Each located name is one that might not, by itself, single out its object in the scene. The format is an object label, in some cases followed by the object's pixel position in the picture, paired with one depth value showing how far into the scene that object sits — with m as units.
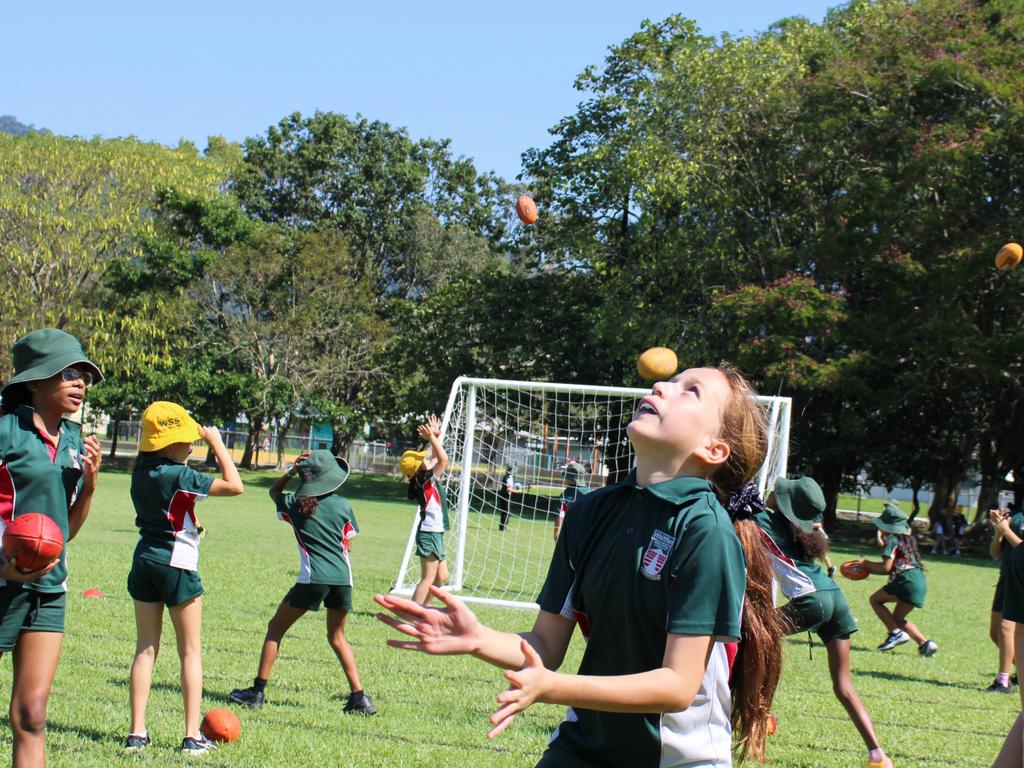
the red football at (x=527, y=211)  15.23
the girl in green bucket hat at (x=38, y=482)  4.01
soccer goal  13.47
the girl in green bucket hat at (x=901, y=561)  10.39
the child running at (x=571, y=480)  14.05
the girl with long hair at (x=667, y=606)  2.45
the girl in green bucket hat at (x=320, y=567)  6.88
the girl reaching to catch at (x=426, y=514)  11.33
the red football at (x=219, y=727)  5.94
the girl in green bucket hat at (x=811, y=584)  6.03
